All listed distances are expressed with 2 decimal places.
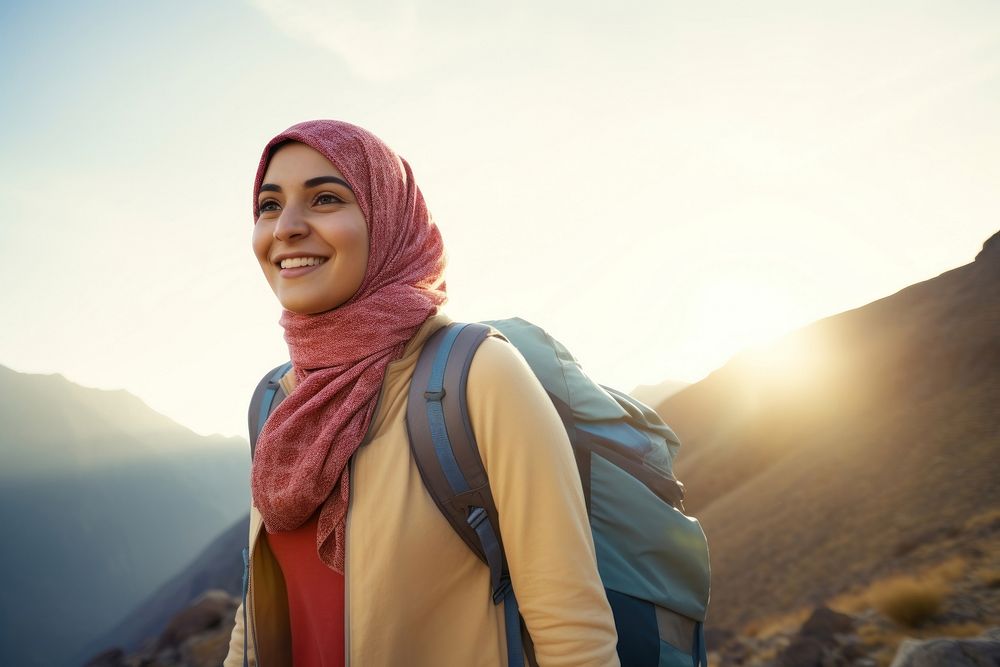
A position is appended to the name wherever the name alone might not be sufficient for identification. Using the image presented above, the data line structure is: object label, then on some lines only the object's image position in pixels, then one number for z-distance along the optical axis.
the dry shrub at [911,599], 5.29
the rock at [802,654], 5.09
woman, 1.22
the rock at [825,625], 5.42
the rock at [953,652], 3.40
